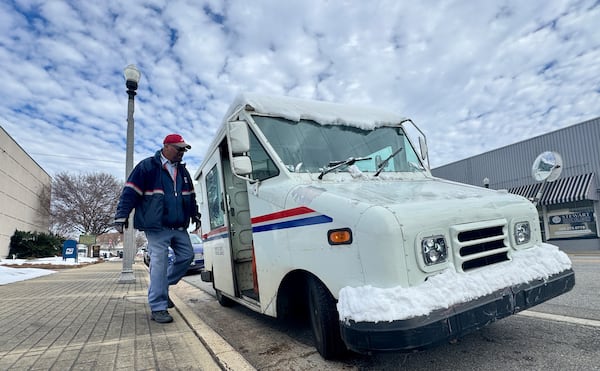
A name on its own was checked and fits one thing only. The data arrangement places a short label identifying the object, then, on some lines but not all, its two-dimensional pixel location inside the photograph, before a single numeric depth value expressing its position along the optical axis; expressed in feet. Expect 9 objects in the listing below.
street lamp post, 32.60
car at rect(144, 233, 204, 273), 38.60
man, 13.92
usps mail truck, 6.99
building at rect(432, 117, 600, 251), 57.41
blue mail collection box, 78.23
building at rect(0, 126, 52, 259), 77.66
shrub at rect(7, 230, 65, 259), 80.79
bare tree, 119.24
